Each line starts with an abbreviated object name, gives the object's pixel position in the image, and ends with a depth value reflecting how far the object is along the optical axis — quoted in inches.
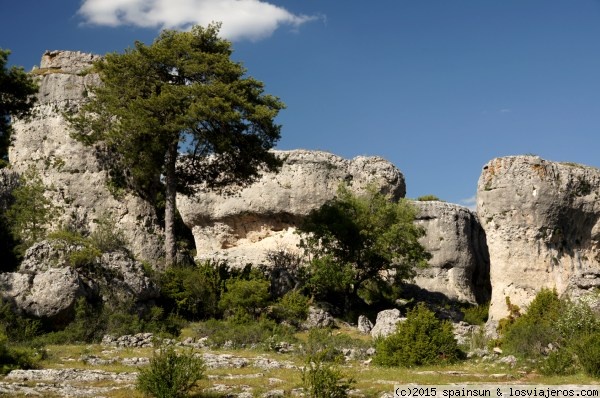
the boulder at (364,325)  1159.0
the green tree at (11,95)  1178.0
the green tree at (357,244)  1294.3
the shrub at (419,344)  800.9
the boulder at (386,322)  1033.5
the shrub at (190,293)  1135.6
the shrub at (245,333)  933.2
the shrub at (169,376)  557.0
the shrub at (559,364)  723.4
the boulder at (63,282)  955.3
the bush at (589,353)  687.7
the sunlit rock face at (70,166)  1357.0
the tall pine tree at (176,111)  1208.8
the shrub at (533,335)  837.8
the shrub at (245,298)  1135.6
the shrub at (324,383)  554.3
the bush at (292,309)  1160.8
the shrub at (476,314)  1421.0
